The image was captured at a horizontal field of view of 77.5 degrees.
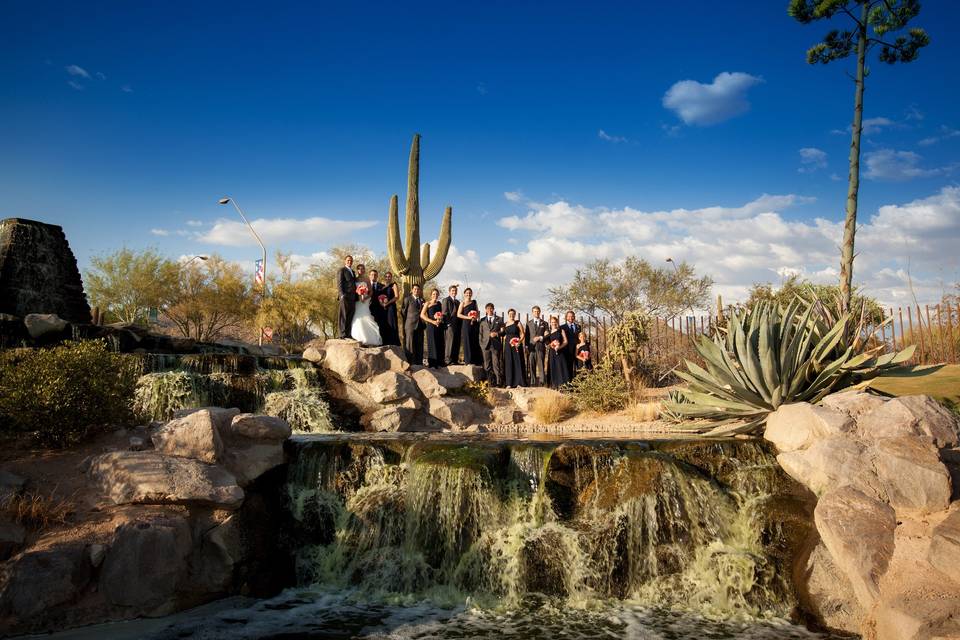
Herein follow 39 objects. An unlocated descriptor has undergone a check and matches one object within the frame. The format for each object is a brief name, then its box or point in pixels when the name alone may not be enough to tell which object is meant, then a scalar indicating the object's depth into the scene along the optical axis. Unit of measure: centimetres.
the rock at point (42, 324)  1259
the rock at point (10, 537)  469
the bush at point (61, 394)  615
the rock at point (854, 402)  657
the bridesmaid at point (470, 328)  1565
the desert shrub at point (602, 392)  1345
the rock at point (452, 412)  1298
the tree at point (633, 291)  2981
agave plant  782
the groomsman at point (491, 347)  1548
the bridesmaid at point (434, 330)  1524
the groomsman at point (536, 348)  1555
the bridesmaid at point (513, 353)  1550
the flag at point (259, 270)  2931
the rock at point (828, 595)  503
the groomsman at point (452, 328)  1548
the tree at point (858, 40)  1312
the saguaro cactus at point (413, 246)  2078
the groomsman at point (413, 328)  1533
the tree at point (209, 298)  3041
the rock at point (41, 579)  449
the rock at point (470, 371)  1452
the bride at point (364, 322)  1430
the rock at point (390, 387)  1257
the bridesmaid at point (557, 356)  1546
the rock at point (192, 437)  625
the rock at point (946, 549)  450
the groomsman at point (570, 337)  1582
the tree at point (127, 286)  2873
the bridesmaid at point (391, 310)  1509
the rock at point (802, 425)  640
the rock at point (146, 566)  494
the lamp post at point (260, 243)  2777
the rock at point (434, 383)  1333
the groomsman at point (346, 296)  1429
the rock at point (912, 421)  592
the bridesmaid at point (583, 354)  1546
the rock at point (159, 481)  559
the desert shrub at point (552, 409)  1333
